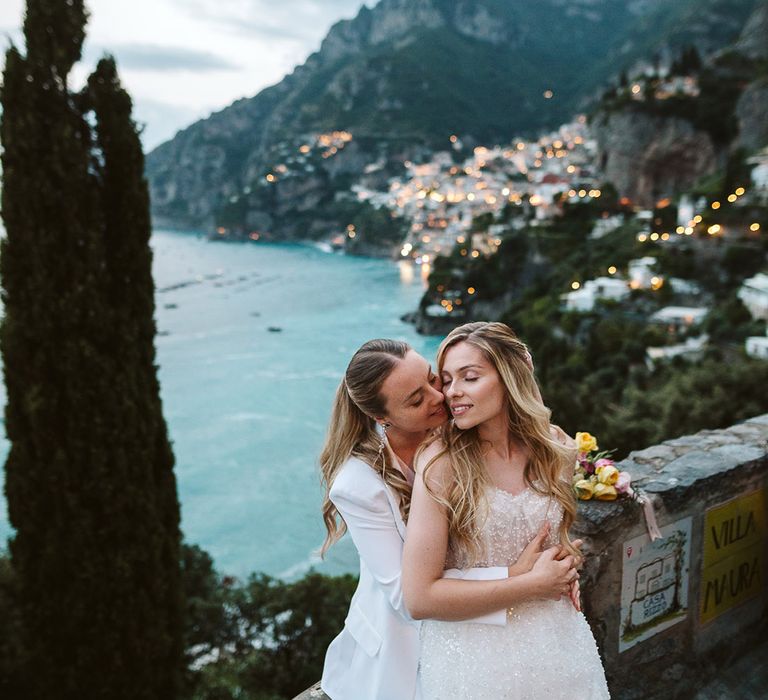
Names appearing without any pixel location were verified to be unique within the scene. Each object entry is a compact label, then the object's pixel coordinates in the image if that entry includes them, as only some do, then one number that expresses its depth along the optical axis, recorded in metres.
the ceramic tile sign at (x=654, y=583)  2.06
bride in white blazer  1.21
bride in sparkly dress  1.18
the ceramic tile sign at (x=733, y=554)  2.27
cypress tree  4.50
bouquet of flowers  1.85
